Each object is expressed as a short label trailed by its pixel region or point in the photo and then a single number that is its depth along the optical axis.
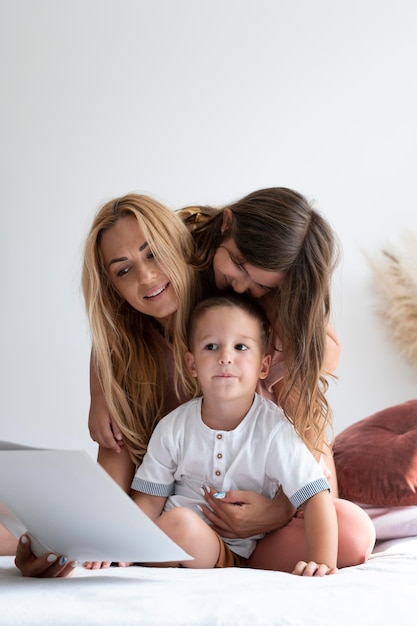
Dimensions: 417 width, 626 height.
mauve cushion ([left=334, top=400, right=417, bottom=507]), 1.97
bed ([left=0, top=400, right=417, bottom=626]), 1.03
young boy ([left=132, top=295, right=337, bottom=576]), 1.63
